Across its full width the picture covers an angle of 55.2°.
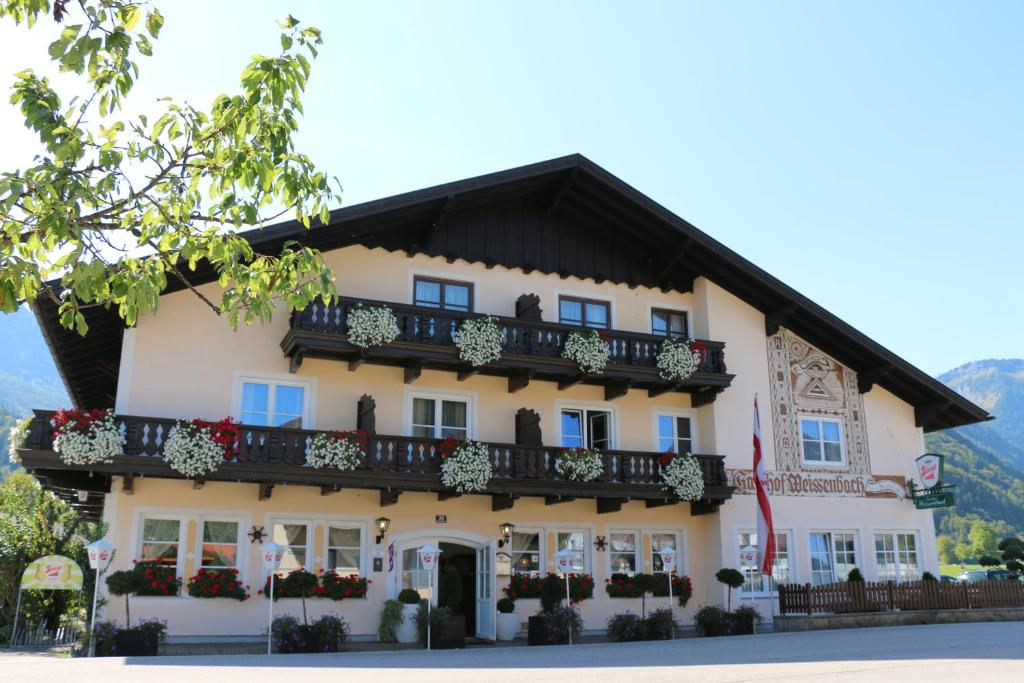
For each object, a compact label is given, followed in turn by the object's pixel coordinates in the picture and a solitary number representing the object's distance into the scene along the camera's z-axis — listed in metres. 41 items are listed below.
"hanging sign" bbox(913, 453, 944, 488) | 23.78
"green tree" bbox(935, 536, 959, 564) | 104.56
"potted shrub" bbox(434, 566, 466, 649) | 19.47
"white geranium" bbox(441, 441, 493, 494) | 18.56
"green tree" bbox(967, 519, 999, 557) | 86.88
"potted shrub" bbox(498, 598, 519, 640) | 19.42
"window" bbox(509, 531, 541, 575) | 20.53
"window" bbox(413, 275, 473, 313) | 20.98
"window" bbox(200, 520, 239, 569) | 17.86
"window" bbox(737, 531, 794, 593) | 22.03
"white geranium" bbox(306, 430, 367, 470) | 17.67
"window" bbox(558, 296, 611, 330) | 22.44
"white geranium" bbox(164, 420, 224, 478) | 16.61
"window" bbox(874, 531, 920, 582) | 23.67
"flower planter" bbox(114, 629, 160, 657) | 15.44
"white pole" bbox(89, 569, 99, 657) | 15.41
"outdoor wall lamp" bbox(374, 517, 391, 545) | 19.03
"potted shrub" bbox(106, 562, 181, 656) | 15.46
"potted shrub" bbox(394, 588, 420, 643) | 18.41
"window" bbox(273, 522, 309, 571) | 18.48
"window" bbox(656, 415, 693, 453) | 22.59
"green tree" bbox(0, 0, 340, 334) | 6.69
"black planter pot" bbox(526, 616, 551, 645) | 18.38
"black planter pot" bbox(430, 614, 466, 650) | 17.61
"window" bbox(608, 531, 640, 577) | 21.47
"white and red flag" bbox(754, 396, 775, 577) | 20.41
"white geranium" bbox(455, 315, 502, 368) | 19.41
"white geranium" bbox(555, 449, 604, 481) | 19.86
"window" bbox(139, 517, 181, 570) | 17.47
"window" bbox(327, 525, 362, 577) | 18.86
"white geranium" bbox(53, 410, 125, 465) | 16.06
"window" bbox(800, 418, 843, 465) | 23.62
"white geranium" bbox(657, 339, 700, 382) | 21.30
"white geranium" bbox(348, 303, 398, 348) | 18.42
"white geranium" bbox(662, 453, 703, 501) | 20.73
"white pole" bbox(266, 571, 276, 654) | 15.72
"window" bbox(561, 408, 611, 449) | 21.67
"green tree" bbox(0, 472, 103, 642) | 18.89
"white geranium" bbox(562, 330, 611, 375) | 20.41
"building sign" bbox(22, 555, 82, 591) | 17.36
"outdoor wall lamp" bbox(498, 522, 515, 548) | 20.18
